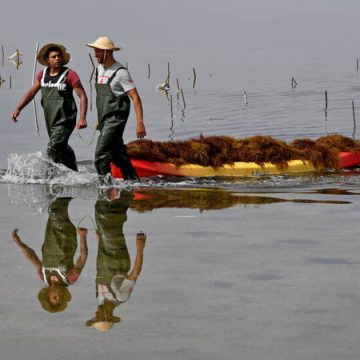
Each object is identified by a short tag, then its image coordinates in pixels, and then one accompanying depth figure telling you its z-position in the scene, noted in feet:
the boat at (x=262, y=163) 56.13
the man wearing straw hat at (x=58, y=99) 50.16
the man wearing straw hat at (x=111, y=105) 49.39
